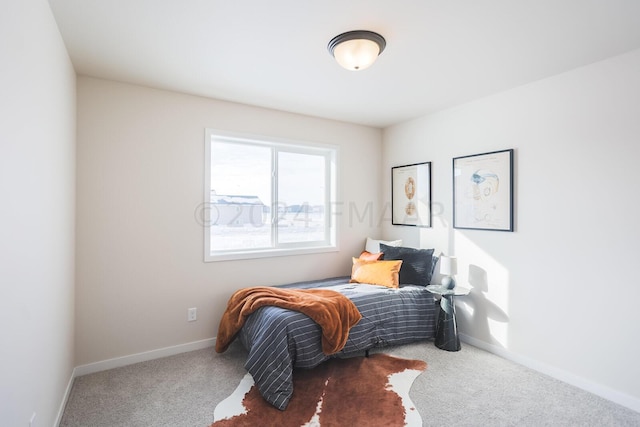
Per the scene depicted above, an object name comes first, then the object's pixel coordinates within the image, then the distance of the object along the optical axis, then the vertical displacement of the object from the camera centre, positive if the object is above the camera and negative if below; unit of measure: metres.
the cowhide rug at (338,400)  2.09 -1.32
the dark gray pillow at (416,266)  3.59 -0.58
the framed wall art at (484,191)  3.06 +0.23
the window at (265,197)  3.46 +0.19
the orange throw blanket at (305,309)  2.59 -0.80
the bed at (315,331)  2.33 -1.00
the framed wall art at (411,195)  3.88 +0.24
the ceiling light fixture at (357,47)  2.09 +1.09
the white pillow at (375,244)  4.04 -0.38
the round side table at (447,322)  3.18 -1.06
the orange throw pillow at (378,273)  3.48 -0.65
